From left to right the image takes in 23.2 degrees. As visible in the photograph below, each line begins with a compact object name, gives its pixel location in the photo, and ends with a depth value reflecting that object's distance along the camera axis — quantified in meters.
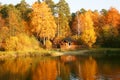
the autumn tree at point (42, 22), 76.31
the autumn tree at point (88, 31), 76.75
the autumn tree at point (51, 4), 88.94
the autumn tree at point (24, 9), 83.81
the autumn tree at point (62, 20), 84.06
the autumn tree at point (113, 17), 81.07
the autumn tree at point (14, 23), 68.25
